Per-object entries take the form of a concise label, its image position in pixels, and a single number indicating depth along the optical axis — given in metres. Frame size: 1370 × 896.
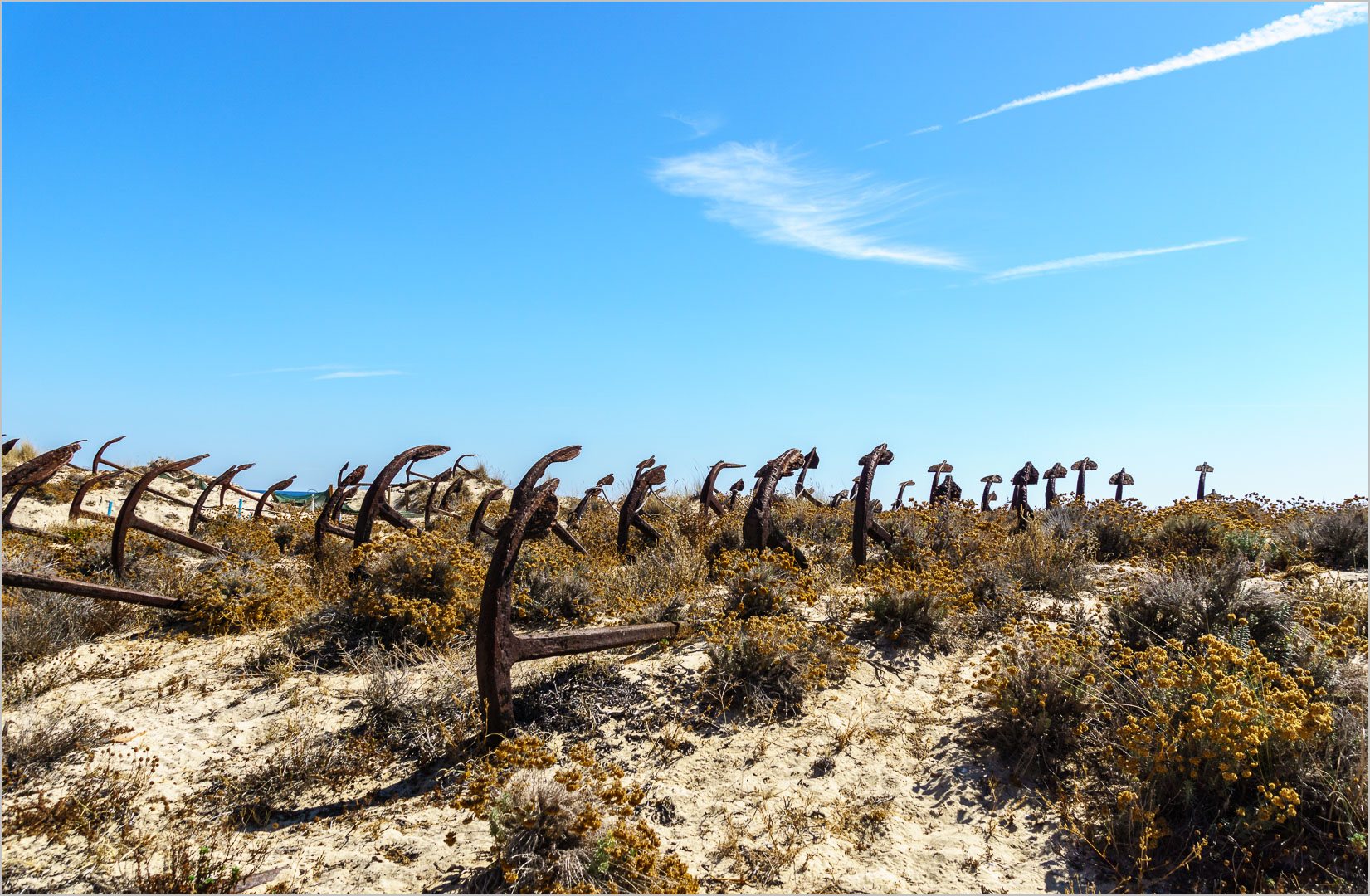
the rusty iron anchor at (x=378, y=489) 7.08
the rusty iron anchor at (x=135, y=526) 8.15
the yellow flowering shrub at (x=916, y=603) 6.34
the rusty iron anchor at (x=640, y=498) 9.01
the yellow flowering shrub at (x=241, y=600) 7.25
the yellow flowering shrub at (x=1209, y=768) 3.78
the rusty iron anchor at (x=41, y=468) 6.45
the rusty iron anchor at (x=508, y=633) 4.47
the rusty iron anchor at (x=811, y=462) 9.24
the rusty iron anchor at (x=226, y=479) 10.82
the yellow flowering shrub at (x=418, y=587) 6.46
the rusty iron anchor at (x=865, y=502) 7.72
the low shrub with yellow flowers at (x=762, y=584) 6.52
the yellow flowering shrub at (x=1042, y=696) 4.68
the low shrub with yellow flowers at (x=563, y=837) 3.62
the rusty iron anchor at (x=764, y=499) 6.84
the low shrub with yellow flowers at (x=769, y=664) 5.30
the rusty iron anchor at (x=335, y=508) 9.20
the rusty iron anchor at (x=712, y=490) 9.16
